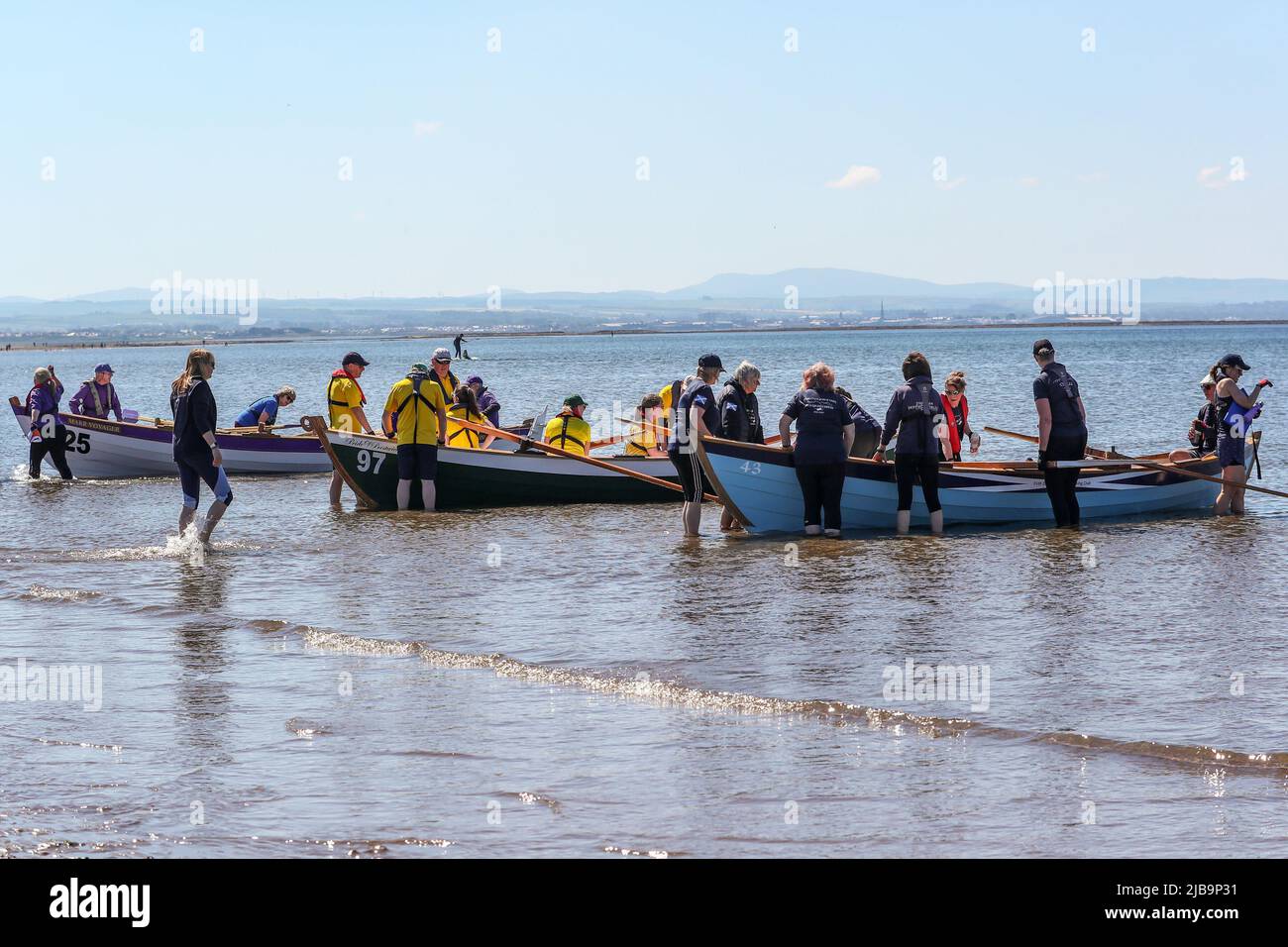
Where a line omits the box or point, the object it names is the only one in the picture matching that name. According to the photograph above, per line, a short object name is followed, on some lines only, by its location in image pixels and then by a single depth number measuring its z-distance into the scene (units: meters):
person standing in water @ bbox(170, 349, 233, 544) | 13.05
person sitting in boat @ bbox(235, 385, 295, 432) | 23.12
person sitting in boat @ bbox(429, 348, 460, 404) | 17.62
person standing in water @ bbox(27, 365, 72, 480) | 22.27
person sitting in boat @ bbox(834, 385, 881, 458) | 14.30
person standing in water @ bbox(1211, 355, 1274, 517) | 14.73
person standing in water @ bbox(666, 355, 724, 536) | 13.66
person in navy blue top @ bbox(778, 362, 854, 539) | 13.70
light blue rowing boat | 14.22
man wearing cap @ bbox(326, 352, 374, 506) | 17.61
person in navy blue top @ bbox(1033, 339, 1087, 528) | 14.30
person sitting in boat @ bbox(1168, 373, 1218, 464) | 15.80
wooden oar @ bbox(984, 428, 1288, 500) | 15.58
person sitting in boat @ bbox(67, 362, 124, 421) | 23.30
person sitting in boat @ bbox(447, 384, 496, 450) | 17.91
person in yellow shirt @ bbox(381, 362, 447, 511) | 16.58
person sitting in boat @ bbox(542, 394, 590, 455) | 17.80
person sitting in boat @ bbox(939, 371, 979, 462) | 15.14
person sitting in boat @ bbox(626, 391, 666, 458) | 17.19
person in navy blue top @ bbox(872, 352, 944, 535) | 13.82
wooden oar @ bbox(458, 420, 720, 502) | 17.05
